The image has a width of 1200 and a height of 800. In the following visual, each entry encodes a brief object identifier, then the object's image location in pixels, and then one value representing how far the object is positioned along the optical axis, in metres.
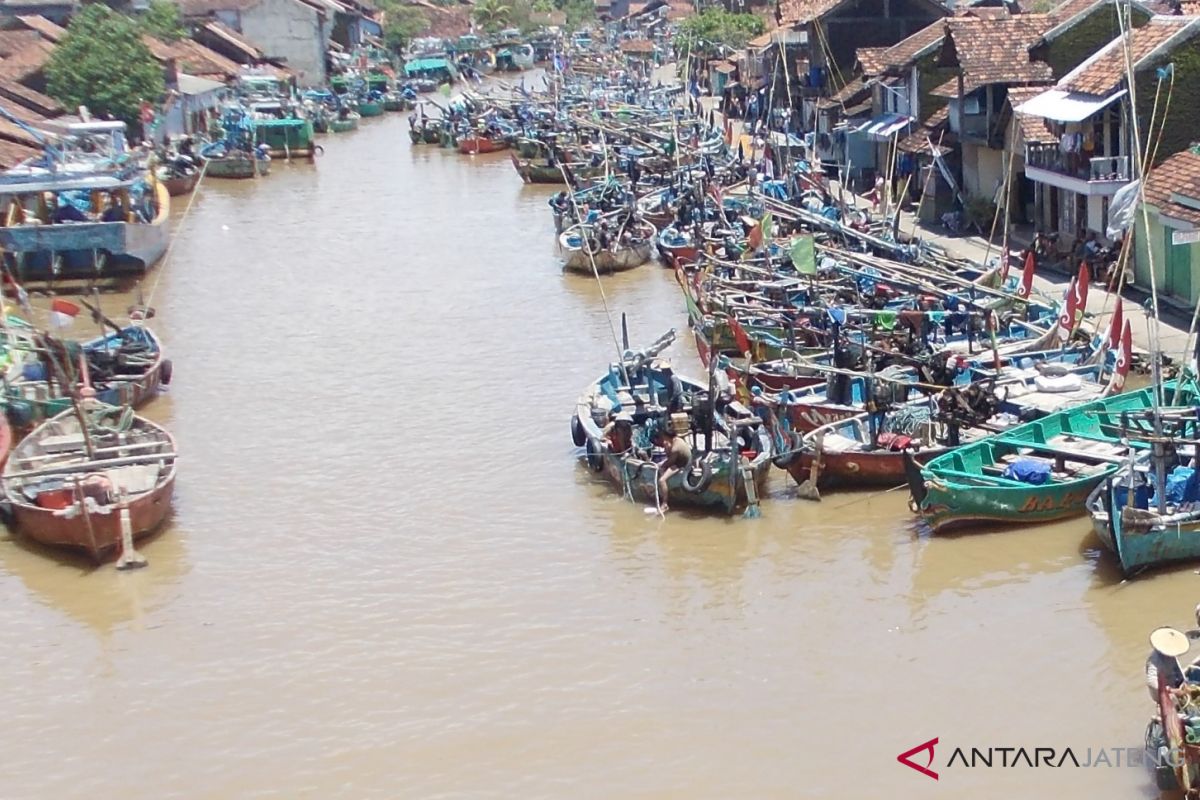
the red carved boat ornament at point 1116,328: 25.86
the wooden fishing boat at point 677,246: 40.31
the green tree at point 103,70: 62.00
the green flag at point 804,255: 29.31
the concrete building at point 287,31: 96.00
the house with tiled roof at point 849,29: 55.41
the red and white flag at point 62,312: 26.97
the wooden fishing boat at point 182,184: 58.28
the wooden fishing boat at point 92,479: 22.39
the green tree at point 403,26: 118.25
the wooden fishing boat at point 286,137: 70.38
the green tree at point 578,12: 137.73
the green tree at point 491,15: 128.88
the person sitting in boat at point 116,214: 42.75
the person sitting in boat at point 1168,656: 13.65
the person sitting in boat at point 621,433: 24.45
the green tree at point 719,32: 88.76
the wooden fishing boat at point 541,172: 59.92
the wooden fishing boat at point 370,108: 91.06
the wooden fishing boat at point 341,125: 82.69
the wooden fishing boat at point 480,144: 72.31
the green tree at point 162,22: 82.69
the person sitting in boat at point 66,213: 42.41
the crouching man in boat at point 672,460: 22.92
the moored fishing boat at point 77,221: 40.78
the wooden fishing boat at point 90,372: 27.56
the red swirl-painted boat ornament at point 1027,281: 30.11
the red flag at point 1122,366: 24.95
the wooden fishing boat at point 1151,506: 19.45
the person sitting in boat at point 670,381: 25.80
